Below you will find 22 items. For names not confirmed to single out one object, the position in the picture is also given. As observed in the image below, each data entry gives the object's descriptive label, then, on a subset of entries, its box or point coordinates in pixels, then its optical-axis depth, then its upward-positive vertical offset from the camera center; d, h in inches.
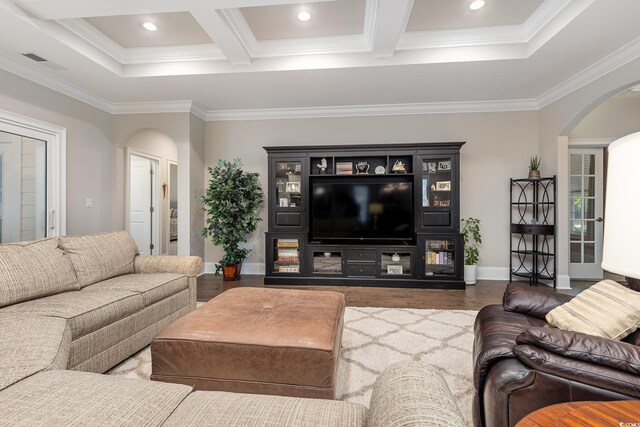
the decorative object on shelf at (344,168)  184.2 +25.0
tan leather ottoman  58.6 -29.1
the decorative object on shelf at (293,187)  185.0 +13.3
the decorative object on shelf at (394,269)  172.7 -34.0
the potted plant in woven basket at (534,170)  168.7 +22.8
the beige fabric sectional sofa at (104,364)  34.6 -24.5
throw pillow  55.0 -20.0
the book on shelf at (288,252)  182.1 -26.0
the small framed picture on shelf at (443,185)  172.1 +13.8
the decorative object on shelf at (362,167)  183.0 +25.2
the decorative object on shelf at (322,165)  183.9 +26.8
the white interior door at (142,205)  230.4 +2.1
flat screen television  177.2 +0.6
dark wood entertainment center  170.4 -3.8
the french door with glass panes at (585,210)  184.5 +0.5
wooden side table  31.1 -21.8
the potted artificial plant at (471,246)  175.8 -22.1
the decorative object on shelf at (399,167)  178.5 +25.0
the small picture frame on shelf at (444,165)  171.3 +25.3
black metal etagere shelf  165.8 -10.3
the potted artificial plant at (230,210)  177.8 -1.0
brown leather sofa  42.3 -24.3
